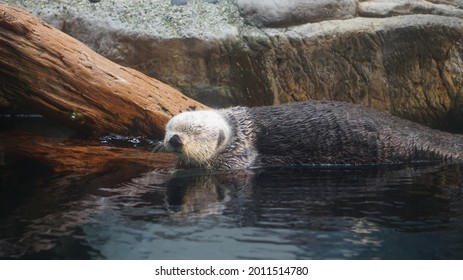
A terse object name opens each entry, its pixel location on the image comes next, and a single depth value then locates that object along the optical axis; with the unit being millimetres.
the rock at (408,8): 5121
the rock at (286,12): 5074
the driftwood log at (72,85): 3998
